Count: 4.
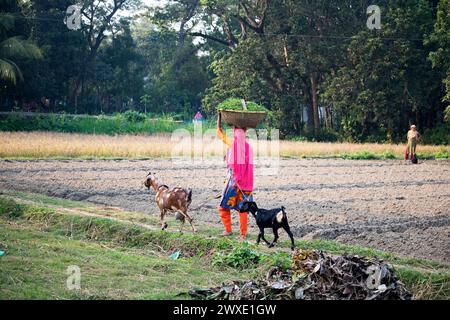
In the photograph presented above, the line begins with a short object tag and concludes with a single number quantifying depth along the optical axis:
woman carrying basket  19.70
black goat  18.00
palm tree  67.56
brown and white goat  20.08
